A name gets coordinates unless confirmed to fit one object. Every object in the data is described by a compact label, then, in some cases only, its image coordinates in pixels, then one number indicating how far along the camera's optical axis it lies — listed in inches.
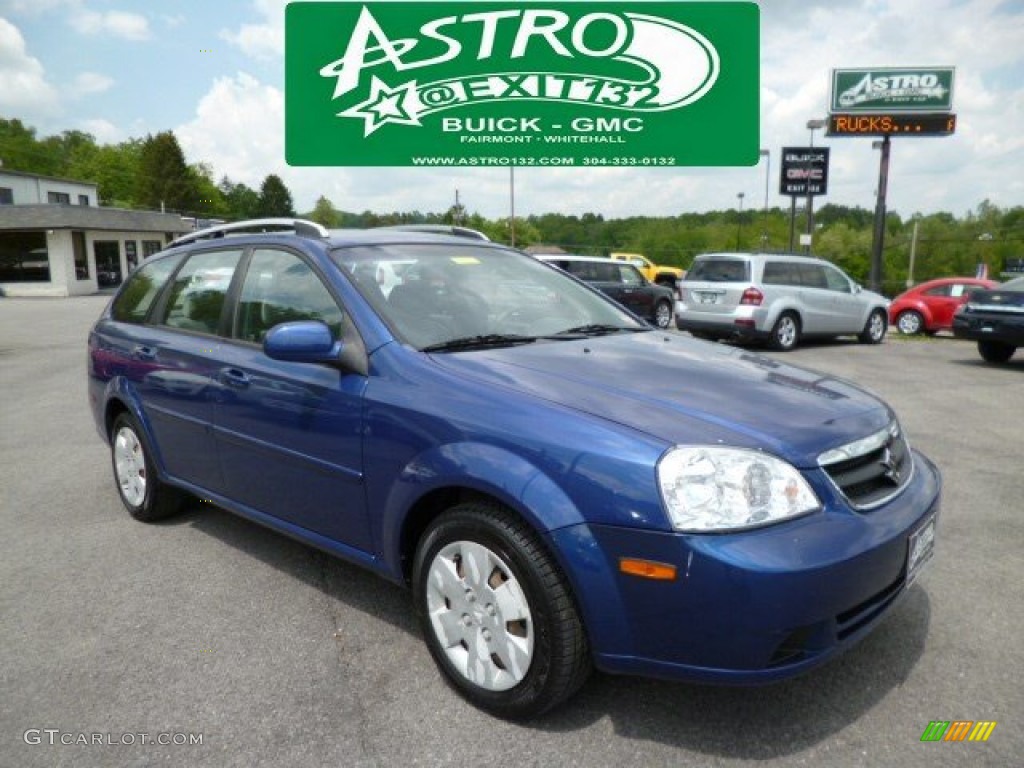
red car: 652.1
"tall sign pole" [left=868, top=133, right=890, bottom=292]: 842.2
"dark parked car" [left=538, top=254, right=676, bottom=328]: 714.2
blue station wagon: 84.0
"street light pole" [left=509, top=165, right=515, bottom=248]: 1520.7
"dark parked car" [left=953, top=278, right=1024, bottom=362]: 414.3
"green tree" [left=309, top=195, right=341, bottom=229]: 4258.4
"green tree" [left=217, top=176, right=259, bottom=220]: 4421.0
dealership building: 1360.7
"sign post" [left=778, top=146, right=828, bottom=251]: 1168.2
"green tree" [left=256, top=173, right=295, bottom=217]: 4138.5
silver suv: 517.0
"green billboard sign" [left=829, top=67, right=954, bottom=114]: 870.4
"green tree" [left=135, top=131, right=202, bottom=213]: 3388.3
